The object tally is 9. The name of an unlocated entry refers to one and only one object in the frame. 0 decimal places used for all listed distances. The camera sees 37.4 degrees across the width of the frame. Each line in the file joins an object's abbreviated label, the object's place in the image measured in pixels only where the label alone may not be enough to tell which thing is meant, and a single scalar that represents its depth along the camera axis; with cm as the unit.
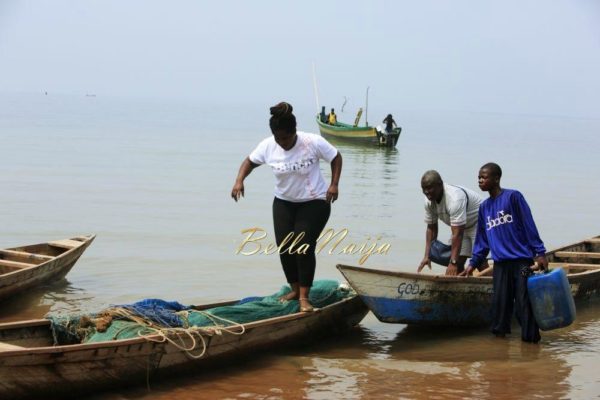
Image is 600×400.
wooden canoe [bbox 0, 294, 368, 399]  546
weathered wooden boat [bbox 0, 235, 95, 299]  878
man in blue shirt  715
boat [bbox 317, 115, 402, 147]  4088
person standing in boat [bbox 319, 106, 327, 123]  4578
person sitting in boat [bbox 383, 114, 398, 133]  4091
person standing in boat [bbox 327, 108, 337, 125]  4475
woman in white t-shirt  691
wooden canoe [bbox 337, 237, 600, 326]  715
